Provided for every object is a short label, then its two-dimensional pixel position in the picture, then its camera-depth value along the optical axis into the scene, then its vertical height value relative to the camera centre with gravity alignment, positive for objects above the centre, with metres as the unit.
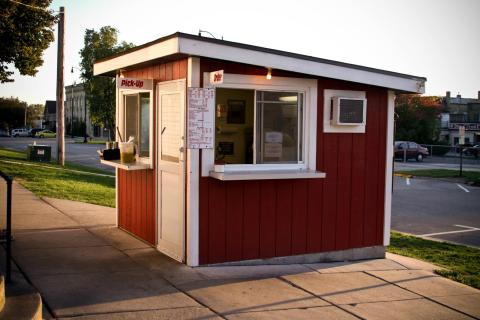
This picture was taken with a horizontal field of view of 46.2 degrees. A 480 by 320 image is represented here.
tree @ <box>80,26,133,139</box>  43.34 +4.52
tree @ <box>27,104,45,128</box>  95.56 +1.17
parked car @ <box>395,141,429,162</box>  39.91 -1.60
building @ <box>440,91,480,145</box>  65.12 +1.27
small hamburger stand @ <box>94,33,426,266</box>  7.23 -0.37
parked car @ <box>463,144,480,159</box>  46.38 -1.80
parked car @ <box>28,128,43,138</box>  79.80 -1.34
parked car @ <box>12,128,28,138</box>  78.88 -1.46
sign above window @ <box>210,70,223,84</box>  6.93 +0.60
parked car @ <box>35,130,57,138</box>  77.81 -1.70
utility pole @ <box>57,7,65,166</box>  23.78 +1.72
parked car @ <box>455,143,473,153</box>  47.64 -1.52
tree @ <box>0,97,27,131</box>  88.02 +1.30
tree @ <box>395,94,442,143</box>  52.81 +0.91
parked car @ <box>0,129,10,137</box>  83.28 -1.62
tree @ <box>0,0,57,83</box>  25.40 +4.17
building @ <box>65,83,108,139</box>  80.69 +1.08
